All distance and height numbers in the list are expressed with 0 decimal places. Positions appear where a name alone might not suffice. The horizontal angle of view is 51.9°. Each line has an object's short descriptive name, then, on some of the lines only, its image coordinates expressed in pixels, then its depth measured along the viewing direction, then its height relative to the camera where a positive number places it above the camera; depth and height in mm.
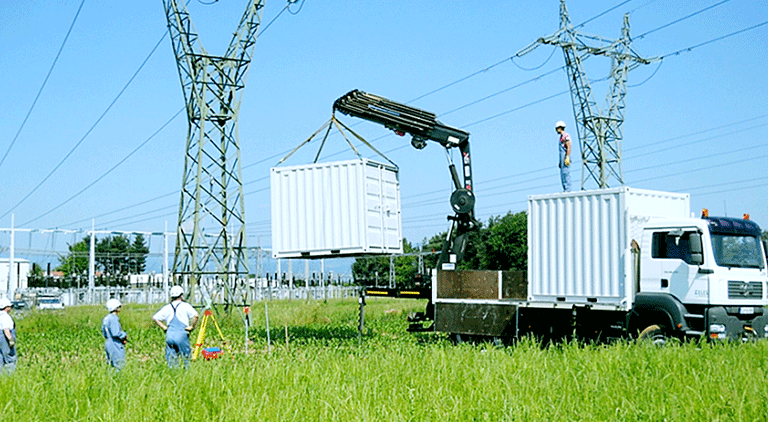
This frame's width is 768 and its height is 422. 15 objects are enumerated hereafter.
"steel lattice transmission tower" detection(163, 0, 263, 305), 24109 +3844
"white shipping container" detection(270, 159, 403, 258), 16562 +1352
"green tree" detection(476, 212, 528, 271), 41688 +1461
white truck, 13688 -113
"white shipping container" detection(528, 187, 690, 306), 14602 +654
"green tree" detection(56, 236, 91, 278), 101600 +1793
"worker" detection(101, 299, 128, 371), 12320 -1003
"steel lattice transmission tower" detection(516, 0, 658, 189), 32781 +8357
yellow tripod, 14078 -1434
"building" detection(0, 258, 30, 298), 95931 +175
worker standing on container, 16672 +2404
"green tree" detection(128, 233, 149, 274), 105438 +2655
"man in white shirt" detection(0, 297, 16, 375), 12508 -1101
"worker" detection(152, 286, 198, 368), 12781 -875
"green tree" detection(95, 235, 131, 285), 100188 +2079
